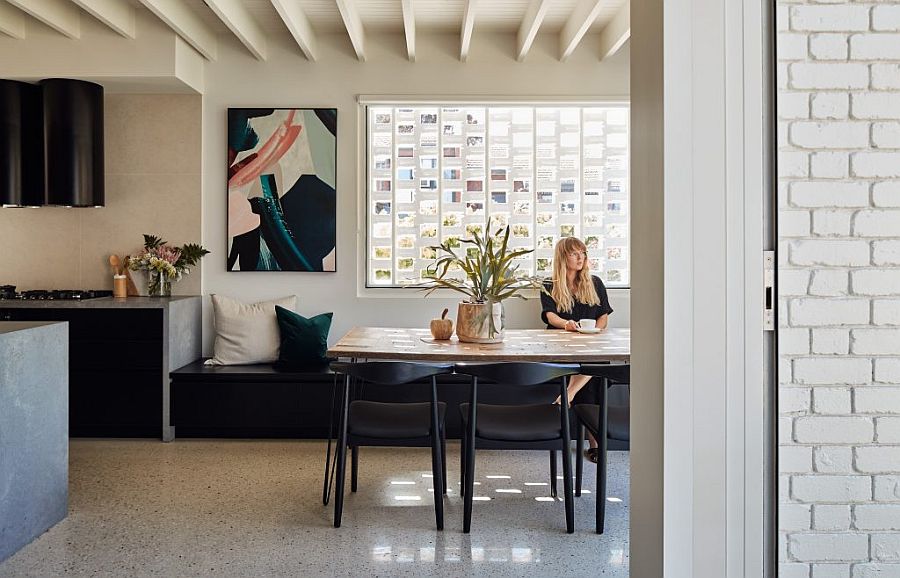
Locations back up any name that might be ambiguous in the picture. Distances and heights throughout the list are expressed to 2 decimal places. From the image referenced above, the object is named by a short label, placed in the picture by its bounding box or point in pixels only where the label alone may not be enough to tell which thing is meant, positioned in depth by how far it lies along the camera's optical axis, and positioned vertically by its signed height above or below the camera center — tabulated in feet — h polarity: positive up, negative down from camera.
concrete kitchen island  9.98 -2.04
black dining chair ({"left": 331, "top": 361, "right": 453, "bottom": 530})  10.73 -2.01
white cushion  17.69 -1.00
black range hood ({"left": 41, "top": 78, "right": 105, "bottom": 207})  16.88 +3.57
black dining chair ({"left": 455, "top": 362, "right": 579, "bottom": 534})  10.69 -2.03
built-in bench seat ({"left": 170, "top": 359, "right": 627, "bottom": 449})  16.69 -2.46
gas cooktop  17.29 -0.05
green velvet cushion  17.84 -1.17
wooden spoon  18.52 +0.78
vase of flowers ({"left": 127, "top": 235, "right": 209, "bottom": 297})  18.19 +0.78
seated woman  16.43 +0.03
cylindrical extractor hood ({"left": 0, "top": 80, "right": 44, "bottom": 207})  16.97 +3.51
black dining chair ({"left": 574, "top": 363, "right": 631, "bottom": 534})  10.90 -2.03
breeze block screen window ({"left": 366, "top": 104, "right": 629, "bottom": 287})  19.13 +3.14
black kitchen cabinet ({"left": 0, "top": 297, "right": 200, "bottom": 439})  16.57 -1.72
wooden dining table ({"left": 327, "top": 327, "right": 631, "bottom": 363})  11.33 -0.90
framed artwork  18.75 +2.75
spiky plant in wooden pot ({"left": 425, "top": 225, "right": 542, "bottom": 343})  12.49 -0.12
